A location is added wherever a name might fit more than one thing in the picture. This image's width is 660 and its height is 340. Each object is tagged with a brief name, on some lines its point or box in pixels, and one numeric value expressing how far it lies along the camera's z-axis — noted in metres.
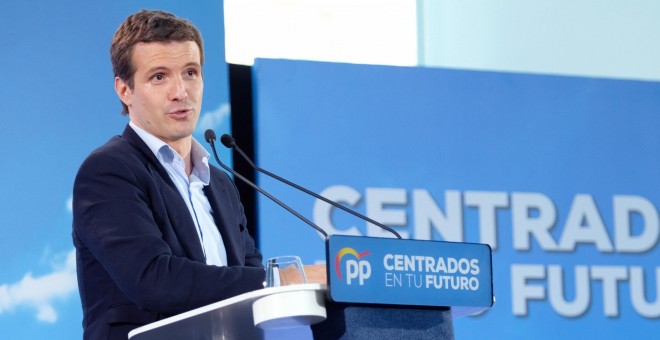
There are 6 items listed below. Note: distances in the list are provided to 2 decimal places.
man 4.50
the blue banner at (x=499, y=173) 8.50
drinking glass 4.32
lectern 3.94
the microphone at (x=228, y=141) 5.20
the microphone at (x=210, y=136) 5.29
